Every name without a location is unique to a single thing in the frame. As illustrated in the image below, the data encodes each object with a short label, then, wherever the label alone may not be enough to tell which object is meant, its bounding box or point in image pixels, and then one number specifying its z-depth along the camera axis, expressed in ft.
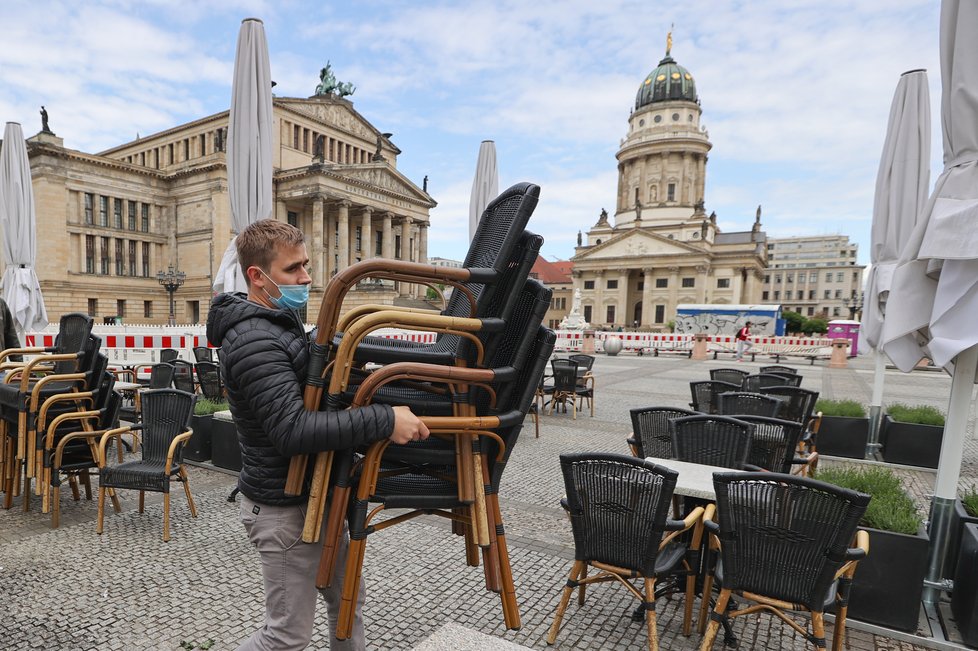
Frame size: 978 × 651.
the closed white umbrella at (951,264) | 10.70
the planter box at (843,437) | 25.91
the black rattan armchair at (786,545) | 8.81
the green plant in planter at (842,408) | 26.78
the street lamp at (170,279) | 104.24
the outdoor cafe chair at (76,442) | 15.56
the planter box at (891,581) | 11.08
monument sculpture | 118.52
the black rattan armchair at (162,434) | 15.70
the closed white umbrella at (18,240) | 30.35
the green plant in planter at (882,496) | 11.83
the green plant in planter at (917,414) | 25.13
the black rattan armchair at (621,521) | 9.93
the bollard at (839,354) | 77.44
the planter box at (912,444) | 24.36
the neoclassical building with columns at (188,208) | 135.85
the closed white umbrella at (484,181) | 35.24
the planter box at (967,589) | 10.61
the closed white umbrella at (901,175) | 22.06
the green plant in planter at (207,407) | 22.66
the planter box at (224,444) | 20.70
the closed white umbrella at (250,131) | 21.61
